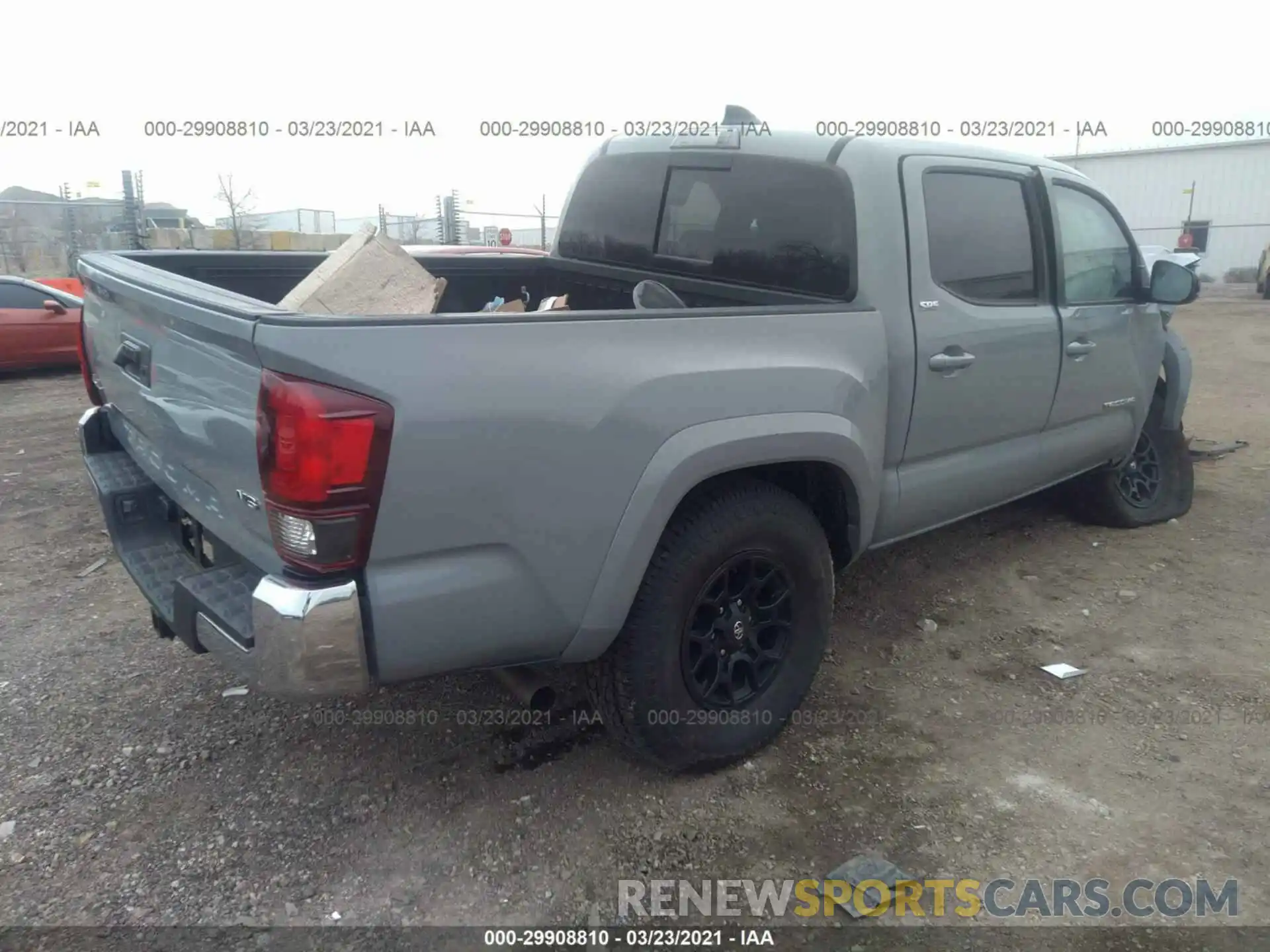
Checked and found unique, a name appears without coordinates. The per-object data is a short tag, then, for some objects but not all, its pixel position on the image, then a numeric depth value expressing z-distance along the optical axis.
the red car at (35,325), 9.85
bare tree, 20.69
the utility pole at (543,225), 19.89
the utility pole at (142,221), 14.86
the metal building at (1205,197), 25.72
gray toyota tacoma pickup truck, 2.03
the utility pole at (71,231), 15.43
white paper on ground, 3.49
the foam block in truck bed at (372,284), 3.04
